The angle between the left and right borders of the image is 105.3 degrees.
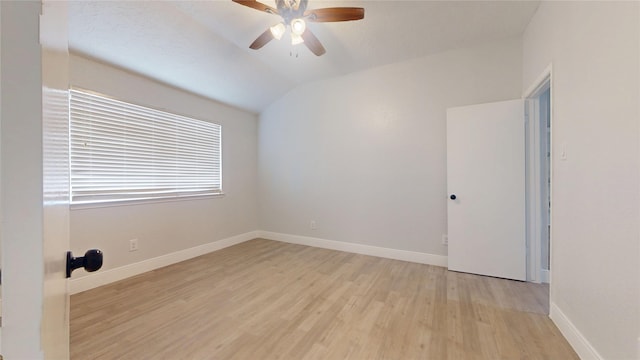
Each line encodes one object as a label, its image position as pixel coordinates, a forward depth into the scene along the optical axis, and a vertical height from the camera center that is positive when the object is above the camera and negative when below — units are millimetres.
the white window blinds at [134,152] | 2270 +299
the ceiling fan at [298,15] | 1836 +1277
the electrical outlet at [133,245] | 2600 -704
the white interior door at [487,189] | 2480 -107
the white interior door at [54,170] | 279 +12
